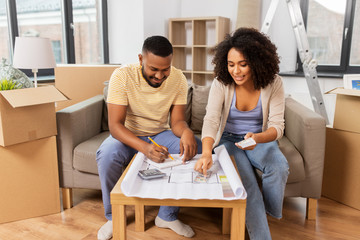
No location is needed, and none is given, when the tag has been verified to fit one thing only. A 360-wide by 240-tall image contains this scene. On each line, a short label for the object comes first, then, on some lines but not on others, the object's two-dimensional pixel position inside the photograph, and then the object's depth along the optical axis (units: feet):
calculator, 3.82
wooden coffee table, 3.44
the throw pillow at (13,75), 5.41
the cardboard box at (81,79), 8.33
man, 4.90
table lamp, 7.12
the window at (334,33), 10.52
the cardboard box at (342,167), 6.13
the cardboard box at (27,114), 5.02
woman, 4.68
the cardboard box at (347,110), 5.91
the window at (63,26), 9.52
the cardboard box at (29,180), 5.43
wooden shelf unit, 11.99
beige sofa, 5.51
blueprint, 3.44
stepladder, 8.36
